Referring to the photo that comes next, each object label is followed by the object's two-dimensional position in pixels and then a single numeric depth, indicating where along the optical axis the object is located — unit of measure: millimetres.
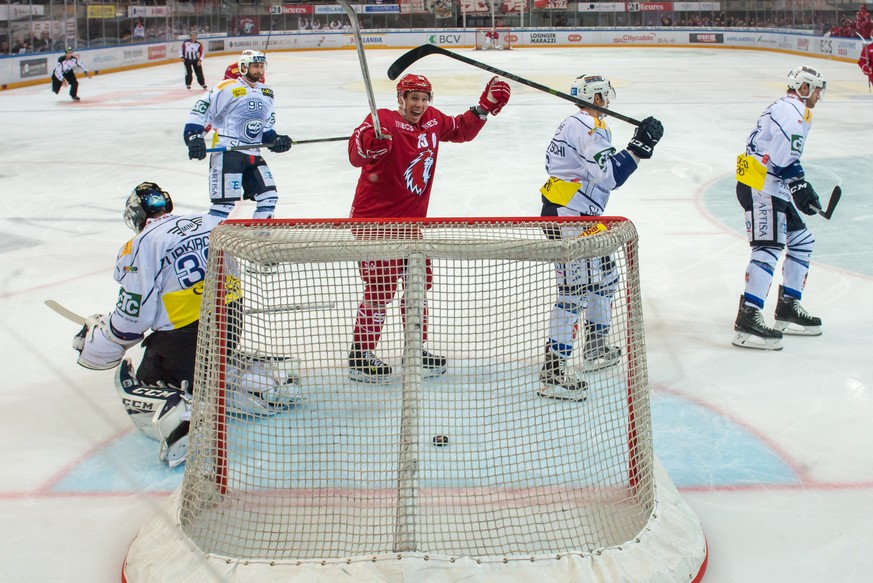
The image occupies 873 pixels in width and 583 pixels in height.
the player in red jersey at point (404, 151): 3631
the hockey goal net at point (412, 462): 2484
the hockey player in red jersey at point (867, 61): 14164
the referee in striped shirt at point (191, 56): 16100
